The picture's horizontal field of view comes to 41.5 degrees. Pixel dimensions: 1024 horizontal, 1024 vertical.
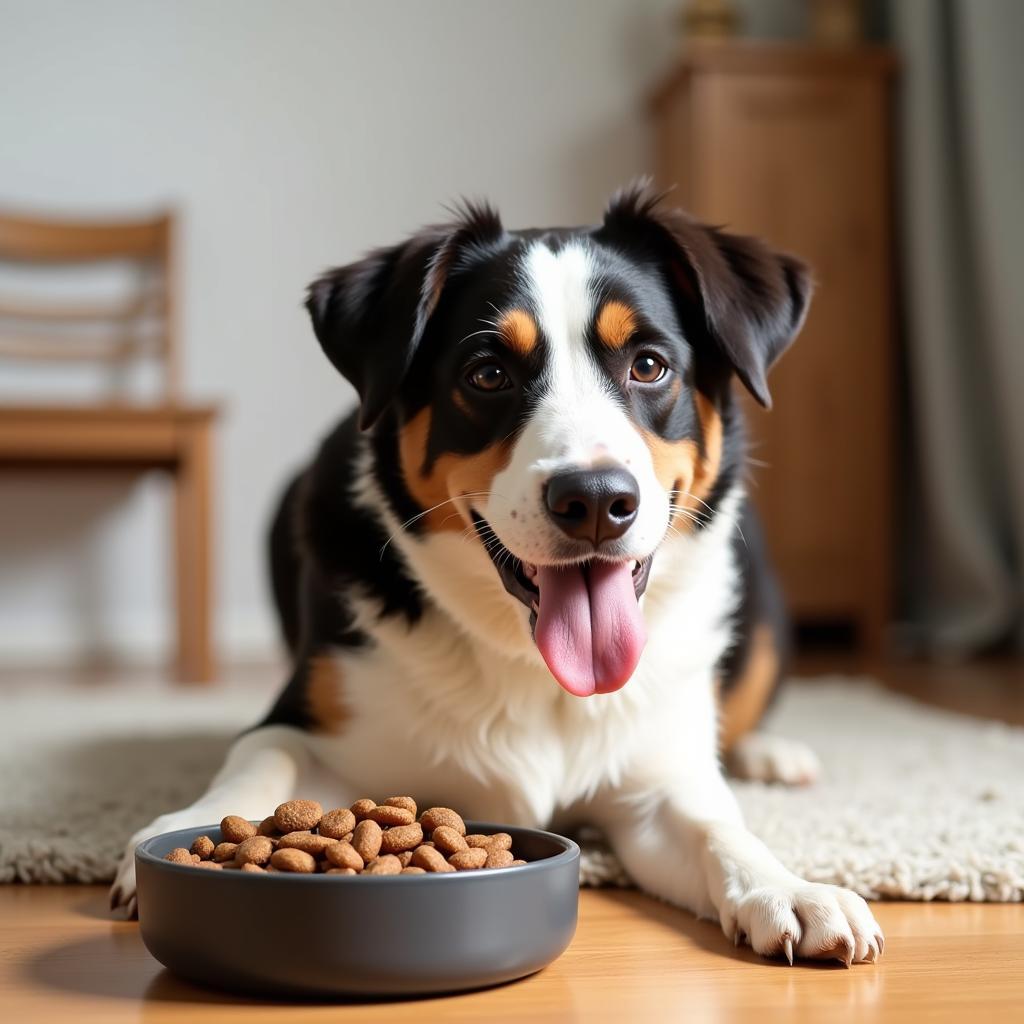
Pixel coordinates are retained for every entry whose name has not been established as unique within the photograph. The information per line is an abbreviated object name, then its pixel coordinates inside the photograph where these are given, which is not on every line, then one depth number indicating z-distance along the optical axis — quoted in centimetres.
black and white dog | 142
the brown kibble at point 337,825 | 119
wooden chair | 353
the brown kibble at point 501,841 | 123
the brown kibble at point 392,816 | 123
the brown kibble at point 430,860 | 114
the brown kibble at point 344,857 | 113
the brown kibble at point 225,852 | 119
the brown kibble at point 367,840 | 116
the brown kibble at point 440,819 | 124
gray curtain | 407
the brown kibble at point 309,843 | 115
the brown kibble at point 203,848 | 120
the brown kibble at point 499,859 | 117
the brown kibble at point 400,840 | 118
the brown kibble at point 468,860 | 115
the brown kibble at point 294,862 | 113
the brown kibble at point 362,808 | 125
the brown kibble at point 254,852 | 114
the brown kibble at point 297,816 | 121
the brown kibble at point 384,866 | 112
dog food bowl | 105
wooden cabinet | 434
